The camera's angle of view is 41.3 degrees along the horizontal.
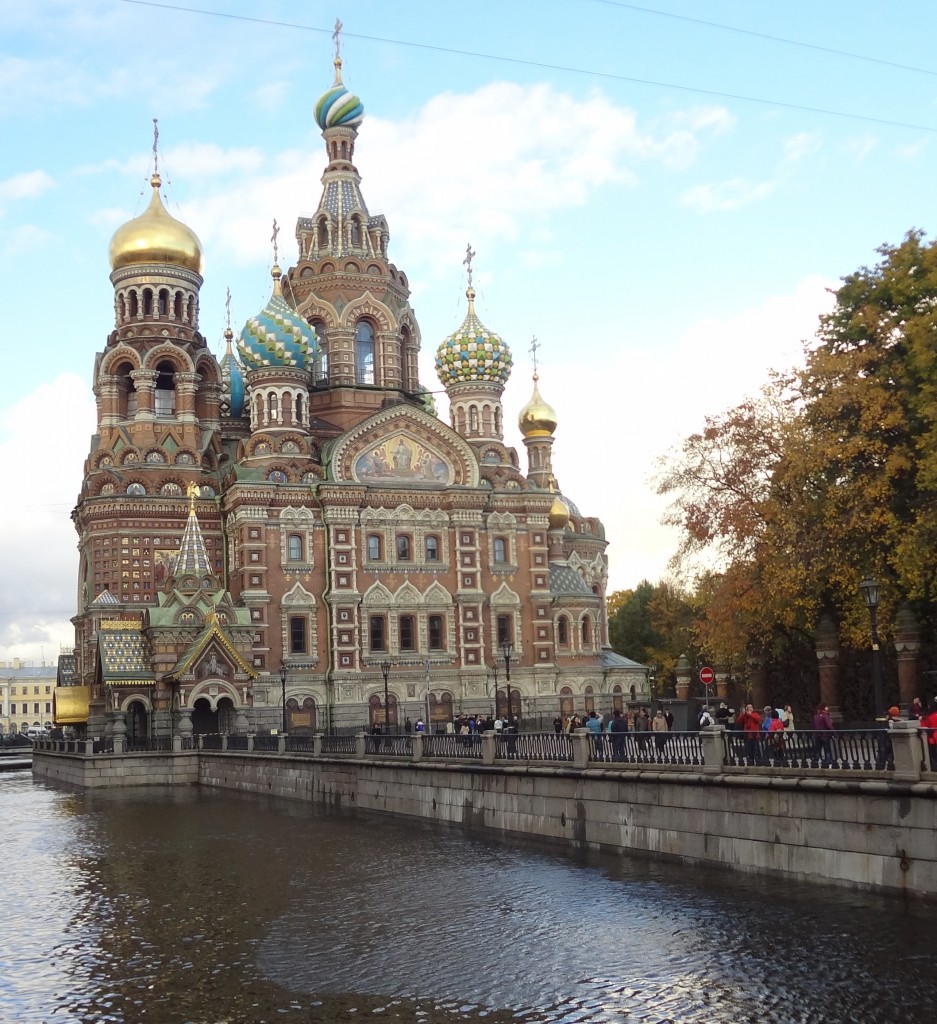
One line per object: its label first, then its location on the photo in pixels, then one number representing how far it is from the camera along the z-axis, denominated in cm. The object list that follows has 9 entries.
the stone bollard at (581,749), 2264
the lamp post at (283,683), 4773
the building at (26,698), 12812
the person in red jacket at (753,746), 1877
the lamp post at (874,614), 1981
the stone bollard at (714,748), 1919
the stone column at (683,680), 4559
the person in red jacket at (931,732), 1590
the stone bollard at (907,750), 1562
